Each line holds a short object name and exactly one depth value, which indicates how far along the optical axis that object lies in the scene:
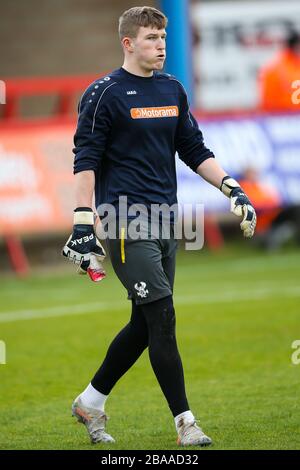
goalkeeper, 6.18
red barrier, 15.46
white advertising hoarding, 21.00
